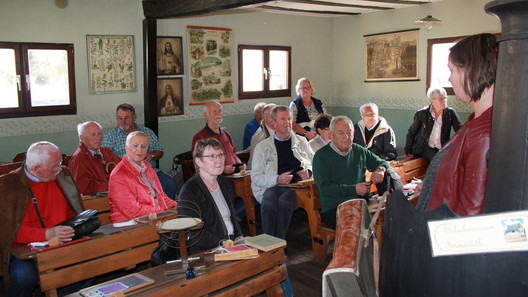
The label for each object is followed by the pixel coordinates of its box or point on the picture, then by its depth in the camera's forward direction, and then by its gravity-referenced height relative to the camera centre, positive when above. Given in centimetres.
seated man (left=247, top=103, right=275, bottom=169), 599 -39
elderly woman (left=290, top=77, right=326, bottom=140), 784 -10
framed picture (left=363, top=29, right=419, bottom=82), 859 +87
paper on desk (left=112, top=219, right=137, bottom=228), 345 -89
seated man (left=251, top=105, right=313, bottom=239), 475 -73
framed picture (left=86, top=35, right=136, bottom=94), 675 +58
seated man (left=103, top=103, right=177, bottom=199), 592 -48
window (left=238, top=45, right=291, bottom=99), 865 +59
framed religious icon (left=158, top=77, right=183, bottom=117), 750 +11
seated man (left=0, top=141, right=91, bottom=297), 315 -76
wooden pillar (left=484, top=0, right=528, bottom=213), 103 -2
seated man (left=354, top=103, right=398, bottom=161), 653 -46
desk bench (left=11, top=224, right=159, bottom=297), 287 -101
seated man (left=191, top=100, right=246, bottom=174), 603 -38
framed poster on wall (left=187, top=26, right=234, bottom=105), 785 +66
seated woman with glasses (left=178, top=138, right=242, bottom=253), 317 -67
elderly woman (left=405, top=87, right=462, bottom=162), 670 -34
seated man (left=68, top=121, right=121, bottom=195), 474 -63
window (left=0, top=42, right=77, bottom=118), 606 +33
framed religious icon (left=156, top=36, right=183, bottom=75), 742 +77
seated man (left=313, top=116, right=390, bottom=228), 429 -65
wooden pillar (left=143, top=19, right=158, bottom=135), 696 +45
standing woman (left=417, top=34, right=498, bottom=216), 133 -11
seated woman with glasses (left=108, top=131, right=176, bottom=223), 387 -71
